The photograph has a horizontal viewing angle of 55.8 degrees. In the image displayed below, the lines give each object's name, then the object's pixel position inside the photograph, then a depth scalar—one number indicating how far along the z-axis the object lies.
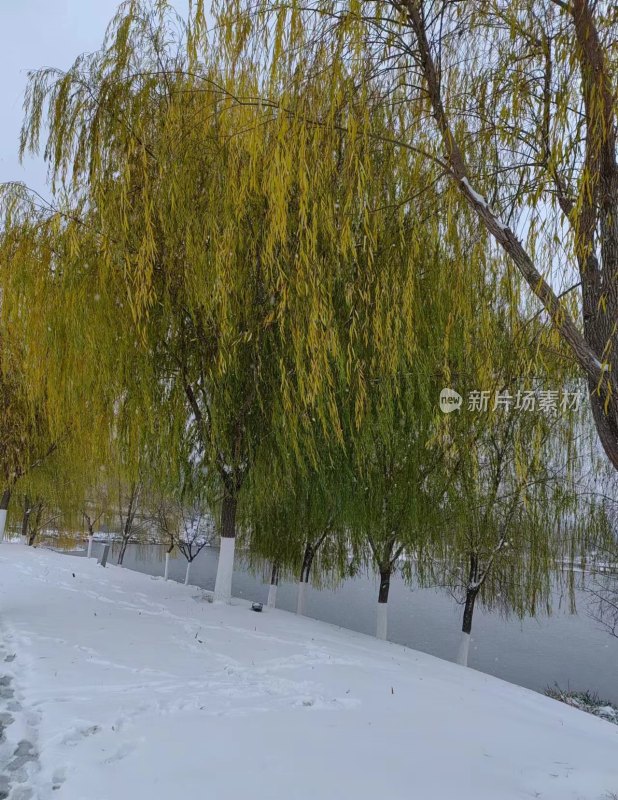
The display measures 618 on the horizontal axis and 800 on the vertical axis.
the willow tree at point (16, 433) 10.29
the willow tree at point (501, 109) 2.46
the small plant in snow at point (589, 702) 8.98
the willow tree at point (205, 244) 3.47
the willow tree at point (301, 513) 5.89
